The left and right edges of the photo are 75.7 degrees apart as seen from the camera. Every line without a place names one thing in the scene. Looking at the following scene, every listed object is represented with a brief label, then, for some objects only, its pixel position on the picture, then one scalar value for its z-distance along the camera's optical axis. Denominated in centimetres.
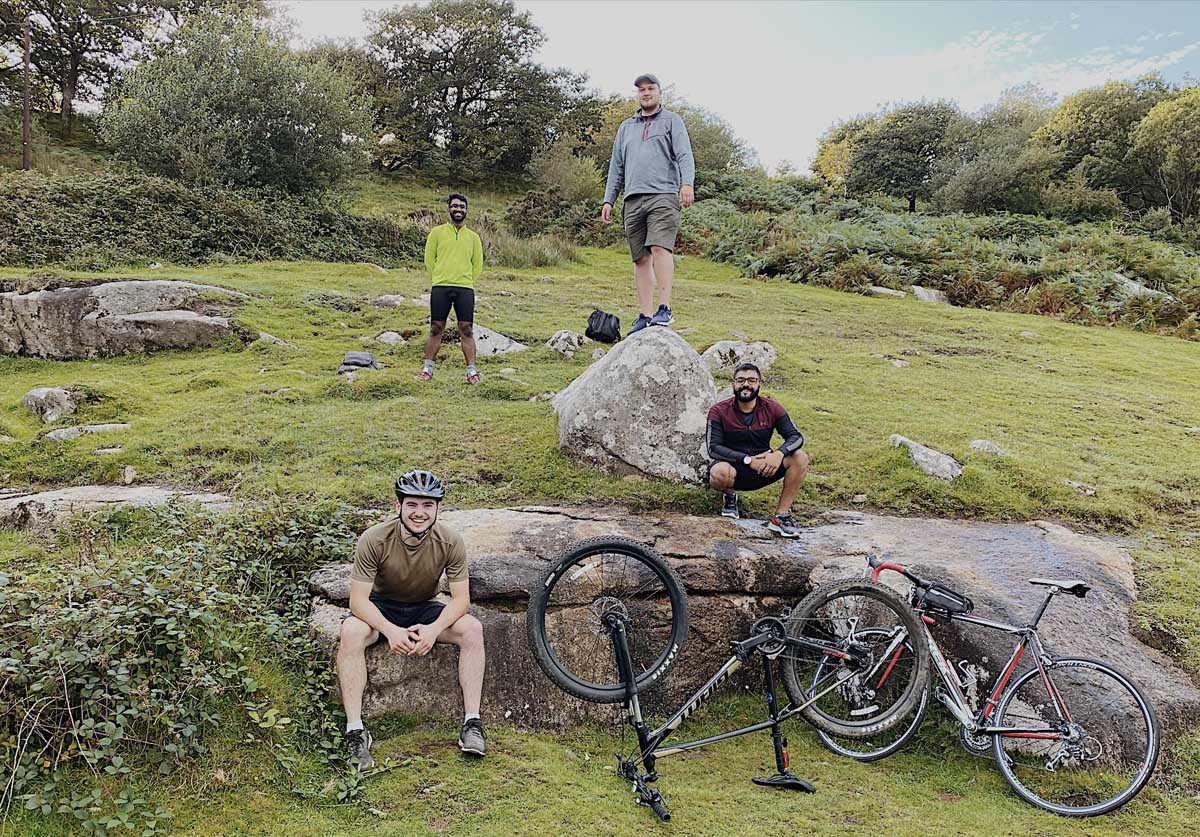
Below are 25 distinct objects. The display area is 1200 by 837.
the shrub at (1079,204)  3097
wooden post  2212
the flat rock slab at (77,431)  777
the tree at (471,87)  3766
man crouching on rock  615
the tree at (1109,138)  3399
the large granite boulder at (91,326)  1137
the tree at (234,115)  2017
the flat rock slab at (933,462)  731
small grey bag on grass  1027
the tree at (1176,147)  3200
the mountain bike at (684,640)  468
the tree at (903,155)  3581
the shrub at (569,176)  2895
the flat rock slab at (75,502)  616
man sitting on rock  458
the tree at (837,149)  5062
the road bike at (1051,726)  437
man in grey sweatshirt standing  788
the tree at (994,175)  3181
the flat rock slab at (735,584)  488
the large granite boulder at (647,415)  703
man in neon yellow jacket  943
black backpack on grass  890
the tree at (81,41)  3341
